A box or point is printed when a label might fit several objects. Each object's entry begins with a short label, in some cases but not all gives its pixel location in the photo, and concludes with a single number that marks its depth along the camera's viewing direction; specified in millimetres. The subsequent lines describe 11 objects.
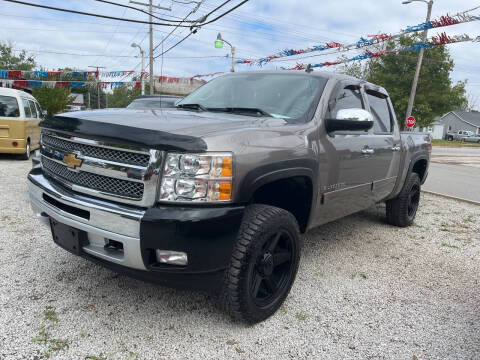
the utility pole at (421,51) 18634
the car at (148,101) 9969
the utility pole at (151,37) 23514
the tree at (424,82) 29891
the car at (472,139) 50681
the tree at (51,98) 20375
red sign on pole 20775
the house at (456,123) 66375
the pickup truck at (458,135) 54128
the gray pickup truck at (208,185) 2094
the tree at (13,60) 55038
